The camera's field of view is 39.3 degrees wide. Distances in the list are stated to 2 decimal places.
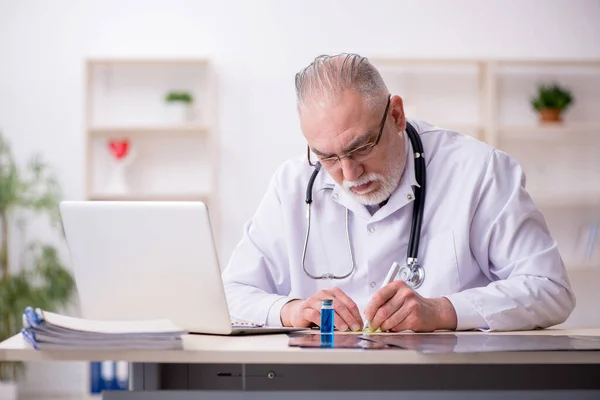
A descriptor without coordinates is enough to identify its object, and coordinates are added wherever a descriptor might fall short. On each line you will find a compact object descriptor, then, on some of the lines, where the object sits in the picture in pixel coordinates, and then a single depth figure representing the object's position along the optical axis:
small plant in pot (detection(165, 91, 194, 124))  4.80
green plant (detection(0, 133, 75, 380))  4.52
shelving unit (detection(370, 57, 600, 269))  5.02
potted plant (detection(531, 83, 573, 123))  4.87
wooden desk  1.31
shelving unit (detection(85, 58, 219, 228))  4.95
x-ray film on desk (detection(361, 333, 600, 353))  1.34
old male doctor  1.91
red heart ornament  4.84
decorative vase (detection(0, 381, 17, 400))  4.36
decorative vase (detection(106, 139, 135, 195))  4.84
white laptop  1.51
